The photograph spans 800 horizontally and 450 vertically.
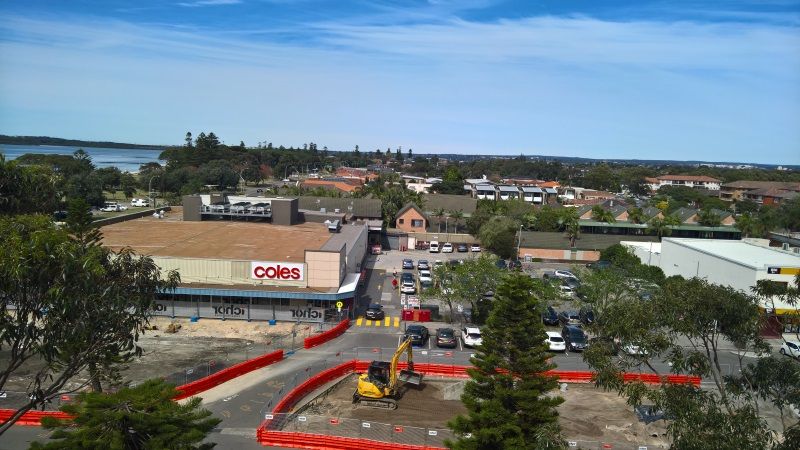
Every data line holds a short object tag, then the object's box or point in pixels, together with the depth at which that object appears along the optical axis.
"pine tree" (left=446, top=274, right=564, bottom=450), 16.11
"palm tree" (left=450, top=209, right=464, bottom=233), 66.12
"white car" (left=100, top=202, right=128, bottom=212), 76.69
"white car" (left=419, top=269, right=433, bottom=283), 42.84
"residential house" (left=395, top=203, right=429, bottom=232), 64.19
